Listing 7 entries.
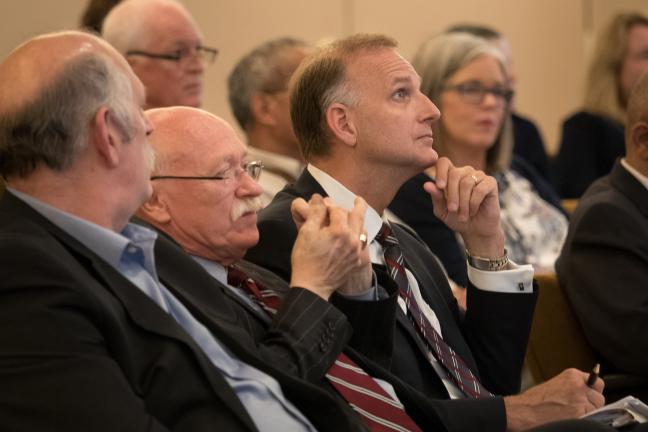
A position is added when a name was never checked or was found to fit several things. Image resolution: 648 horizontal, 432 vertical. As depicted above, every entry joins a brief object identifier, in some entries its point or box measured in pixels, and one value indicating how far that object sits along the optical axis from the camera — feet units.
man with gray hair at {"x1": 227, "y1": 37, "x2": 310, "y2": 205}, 29.35
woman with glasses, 29.48
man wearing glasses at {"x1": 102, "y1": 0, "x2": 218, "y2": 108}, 27.63
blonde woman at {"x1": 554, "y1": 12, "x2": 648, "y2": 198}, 36.40
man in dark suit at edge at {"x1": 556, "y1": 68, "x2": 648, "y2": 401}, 20.61
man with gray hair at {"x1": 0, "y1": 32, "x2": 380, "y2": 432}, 11.30
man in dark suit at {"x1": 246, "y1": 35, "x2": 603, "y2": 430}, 18.26
